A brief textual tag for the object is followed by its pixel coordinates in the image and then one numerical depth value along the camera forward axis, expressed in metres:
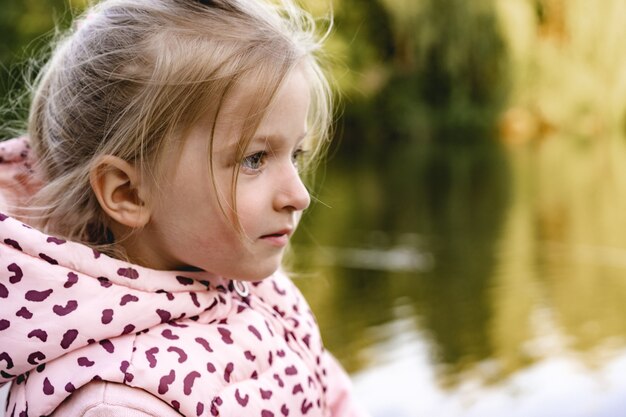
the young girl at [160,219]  0.90
